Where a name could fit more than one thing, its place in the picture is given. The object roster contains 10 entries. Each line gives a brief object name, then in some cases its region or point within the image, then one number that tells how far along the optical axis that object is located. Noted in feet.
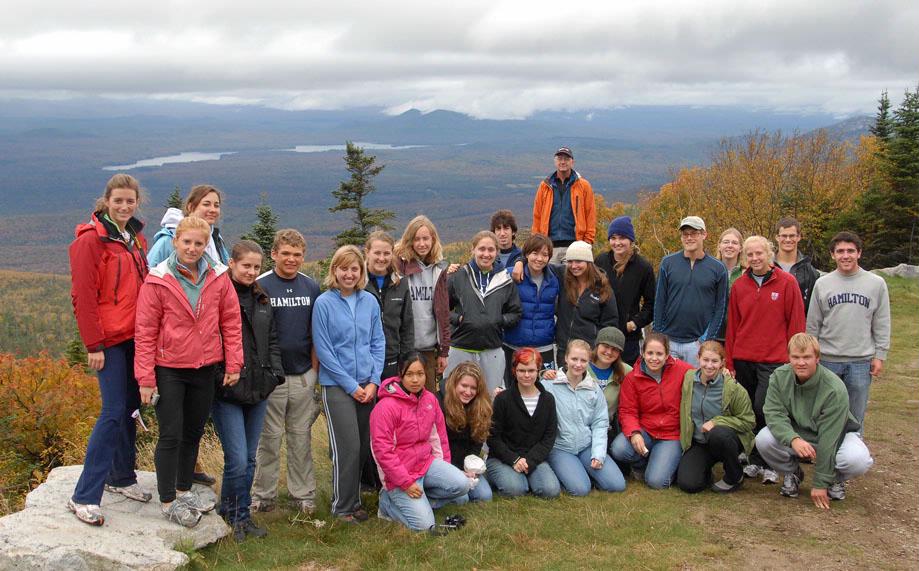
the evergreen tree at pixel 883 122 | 115.24
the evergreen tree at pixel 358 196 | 86.89
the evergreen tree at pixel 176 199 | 79.36
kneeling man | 18.51
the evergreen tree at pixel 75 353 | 101.43
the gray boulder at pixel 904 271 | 57.36
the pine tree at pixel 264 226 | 77.30
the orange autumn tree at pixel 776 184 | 96.53
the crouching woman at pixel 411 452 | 18.04
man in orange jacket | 27.07
